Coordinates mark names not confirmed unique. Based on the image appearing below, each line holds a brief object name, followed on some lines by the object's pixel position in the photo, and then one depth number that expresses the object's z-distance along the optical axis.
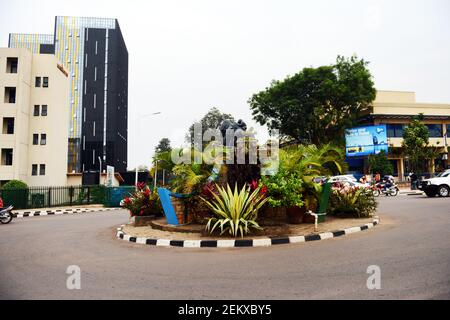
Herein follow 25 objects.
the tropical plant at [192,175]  9.16
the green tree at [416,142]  33.88
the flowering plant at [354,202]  10.99
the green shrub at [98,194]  25.70
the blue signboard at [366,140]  38.28
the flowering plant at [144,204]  11.38
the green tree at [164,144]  64.50
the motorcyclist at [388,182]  25.16
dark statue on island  9.23
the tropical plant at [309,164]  9.66
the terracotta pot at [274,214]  9.33
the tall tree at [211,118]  40.61
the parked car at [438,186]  19.33
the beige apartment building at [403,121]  40.44
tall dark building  65.56
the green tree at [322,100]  32.12
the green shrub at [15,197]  21.66
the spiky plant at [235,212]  7.69
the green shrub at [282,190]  8.73
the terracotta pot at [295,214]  9.48
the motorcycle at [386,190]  24.95
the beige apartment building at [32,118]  29.70
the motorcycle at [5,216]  13.89
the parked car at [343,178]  23.50
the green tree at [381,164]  35.44
